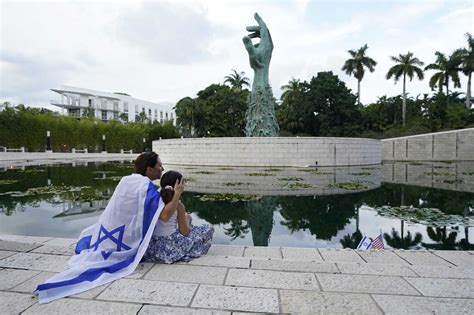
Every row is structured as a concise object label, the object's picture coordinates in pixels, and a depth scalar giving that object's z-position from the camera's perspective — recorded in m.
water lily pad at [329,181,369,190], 9.88
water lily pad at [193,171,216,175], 14.23
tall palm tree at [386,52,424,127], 38.81
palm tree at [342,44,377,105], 40.16
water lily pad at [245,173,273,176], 13.50
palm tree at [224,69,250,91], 48.75
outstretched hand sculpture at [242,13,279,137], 18.84
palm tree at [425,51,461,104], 37.30
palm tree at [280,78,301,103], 43.00
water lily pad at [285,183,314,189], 10.00
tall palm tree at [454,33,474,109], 34.84
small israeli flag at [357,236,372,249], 4.13
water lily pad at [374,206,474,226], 5.80
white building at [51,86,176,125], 62.88
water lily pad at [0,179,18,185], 11.01
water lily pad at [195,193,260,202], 7.97
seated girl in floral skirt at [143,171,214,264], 3.19
